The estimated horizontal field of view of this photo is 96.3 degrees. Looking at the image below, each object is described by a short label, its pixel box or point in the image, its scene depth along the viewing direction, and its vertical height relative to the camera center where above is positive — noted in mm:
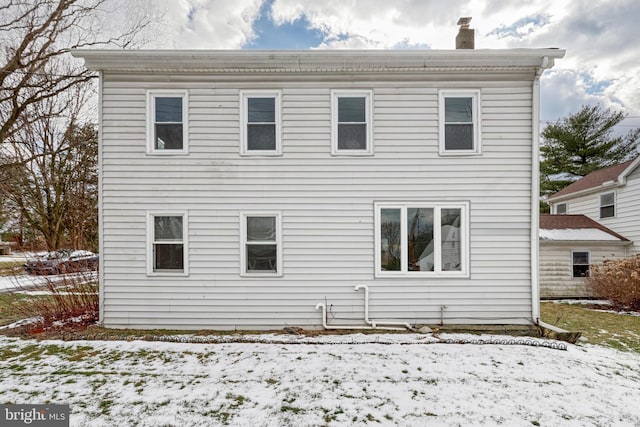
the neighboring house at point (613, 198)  9359 +930
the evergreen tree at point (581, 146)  18469 +5076
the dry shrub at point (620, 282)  7426 -1592
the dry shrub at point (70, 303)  5812 -1790
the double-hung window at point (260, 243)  5605 -438
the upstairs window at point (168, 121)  5633 +1942
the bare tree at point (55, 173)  11945 +2266
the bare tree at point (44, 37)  8148 +5573
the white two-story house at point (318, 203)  5566 +356
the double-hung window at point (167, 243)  5586 -455
